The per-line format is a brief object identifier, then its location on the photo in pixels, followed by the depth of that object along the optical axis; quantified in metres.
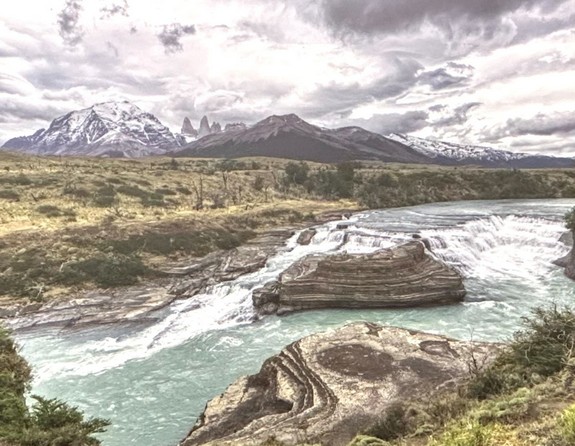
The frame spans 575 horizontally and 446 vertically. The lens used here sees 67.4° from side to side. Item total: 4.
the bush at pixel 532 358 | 11.20
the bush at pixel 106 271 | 33.12
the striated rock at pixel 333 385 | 12.55
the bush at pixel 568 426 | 6.92
